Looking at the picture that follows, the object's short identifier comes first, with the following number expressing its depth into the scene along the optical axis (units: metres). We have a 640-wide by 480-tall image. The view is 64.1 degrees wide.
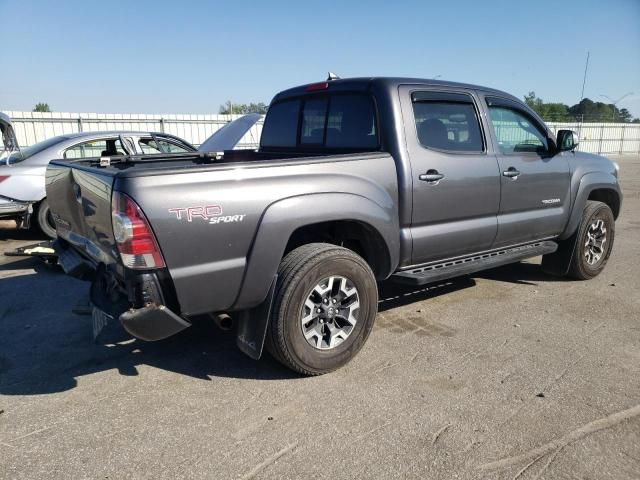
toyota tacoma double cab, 2.86
